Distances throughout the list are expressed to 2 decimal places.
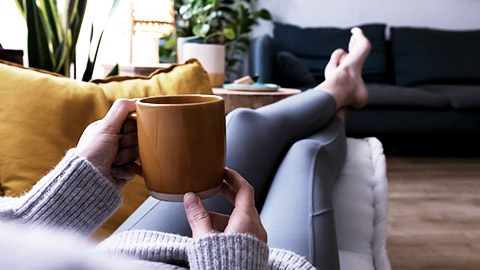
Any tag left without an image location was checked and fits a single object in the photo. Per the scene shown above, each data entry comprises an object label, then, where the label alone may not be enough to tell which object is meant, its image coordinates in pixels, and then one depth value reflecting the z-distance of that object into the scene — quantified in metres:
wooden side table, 1.52
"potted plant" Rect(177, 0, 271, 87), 3.01
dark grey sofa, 2.82
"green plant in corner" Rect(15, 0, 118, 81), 1.21
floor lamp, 1.88
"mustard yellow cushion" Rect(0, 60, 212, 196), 0.76
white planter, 1.76
